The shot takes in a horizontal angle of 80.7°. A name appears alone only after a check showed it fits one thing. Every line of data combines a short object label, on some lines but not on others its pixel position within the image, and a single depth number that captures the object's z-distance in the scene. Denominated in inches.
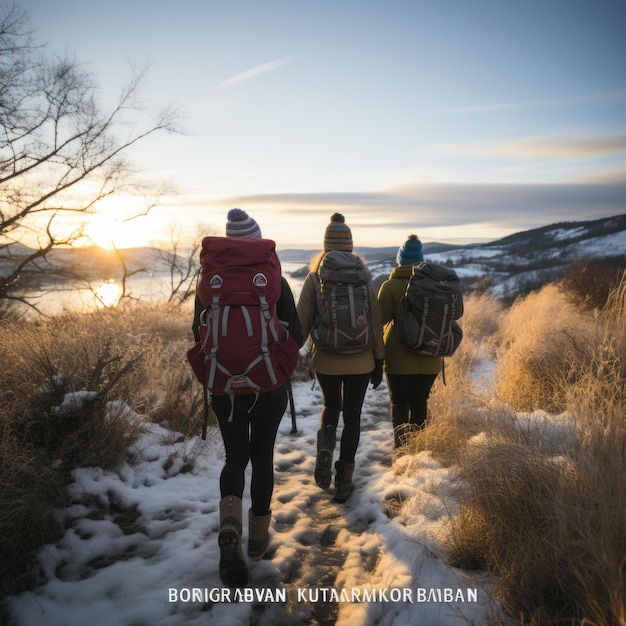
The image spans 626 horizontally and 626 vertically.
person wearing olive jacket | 127.4
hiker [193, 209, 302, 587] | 78.9
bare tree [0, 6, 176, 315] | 352.2
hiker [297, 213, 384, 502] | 109.7
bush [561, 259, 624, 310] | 326.3
